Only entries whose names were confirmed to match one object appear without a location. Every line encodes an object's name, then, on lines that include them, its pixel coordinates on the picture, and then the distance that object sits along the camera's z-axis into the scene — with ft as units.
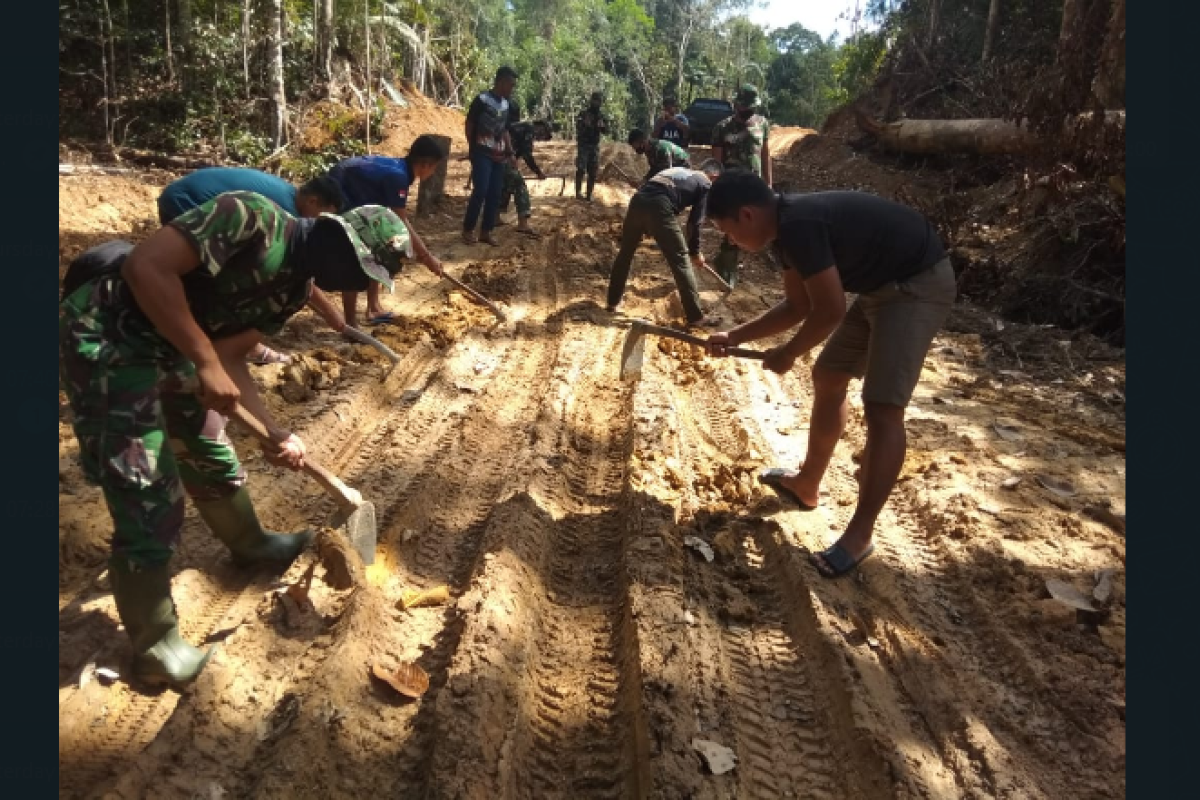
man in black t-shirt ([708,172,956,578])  10.61
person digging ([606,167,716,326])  22.12
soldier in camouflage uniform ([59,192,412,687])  7.81
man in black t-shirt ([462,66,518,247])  28.60
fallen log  33.12
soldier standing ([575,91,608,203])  39.63
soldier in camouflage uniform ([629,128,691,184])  26.73
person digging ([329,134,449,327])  18.89
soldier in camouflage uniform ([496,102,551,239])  33.81
